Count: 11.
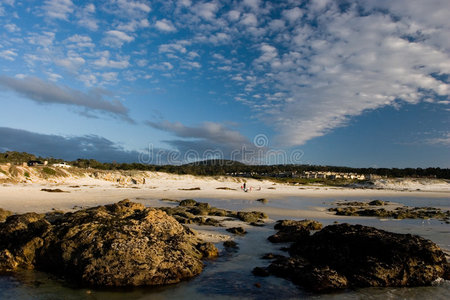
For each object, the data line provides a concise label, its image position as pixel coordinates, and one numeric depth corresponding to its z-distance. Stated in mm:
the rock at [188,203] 24469
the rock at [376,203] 31984
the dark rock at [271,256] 9953
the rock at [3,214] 14160
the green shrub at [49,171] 43281
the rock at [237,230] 13631
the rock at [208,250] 9758
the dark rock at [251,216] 17438
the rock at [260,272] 8250
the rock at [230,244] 11173
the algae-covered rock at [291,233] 12188
